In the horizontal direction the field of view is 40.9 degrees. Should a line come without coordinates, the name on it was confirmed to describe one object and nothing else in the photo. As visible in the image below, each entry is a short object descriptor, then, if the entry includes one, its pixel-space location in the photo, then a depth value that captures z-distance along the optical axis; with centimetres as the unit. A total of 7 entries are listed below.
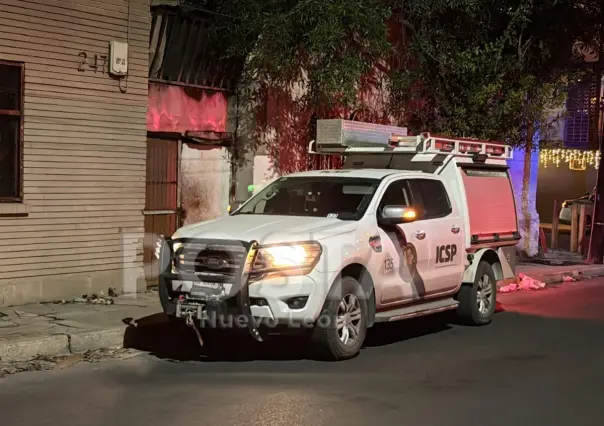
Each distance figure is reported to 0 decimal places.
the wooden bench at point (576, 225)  2078
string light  3004
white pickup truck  770
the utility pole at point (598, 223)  1856
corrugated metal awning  1210
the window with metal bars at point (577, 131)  3194
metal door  1223
